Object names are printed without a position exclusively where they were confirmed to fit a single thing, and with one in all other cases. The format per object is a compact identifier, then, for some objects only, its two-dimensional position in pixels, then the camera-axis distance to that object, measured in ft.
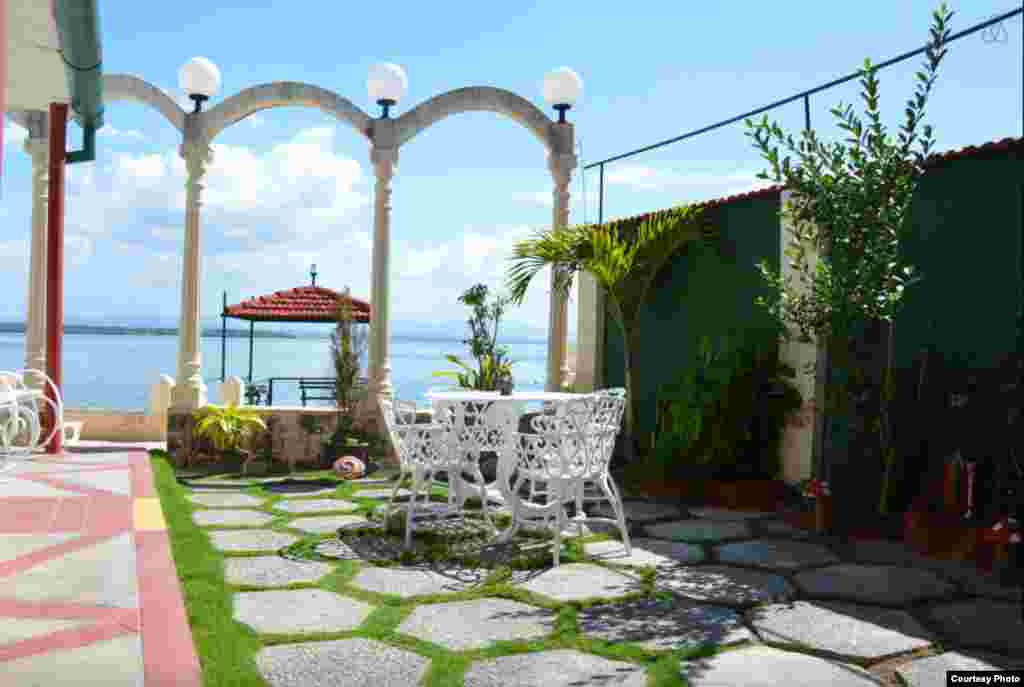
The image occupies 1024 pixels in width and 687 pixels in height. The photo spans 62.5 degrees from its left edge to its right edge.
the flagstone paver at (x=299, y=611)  11.14
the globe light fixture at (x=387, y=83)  26.84
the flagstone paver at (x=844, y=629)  10.69
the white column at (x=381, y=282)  27.96
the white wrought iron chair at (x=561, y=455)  14.85
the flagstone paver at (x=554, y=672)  9.44
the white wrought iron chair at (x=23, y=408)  17.89
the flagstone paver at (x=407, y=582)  13.10
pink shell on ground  24.56
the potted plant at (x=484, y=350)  27.07
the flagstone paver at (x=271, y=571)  13.31
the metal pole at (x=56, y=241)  21.72
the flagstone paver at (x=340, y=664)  9.35
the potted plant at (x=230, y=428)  25.61
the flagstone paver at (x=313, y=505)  19.63
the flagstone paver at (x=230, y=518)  17.62
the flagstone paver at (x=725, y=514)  19.19
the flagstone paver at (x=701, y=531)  17.10
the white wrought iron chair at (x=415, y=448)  16.33
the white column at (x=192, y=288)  27.30
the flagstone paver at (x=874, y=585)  13.01
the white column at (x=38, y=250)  27.58
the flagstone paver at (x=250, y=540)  15.58
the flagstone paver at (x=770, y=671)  9.52
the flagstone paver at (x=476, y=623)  10.87
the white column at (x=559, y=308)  28.68
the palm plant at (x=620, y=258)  23.68
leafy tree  16.55
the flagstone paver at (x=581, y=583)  13.05
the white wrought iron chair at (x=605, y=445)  15.46
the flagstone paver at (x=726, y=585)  12.92
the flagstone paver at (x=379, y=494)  21.54
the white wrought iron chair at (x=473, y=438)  17.30
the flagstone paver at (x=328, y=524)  17.38
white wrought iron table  17.35
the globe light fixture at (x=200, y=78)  26.76
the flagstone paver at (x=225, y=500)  19.93
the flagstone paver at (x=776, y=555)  15.05
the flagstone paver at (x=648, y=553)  15.20
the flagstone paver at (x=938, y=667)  9.65
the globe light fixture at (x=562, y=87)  27.99
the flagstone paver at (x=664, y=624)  10.96
